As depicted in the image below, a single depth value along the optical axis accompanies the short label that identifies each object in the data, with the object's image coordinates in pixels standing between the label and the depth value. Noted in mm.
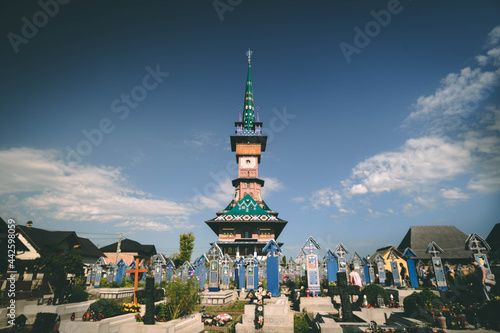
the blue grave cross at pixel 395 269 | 14187
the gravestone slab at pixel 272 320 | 8047
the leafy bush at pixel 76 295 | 11691
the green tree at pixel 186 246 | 36594
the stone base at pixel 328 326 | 6680
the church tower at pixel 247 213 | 33062
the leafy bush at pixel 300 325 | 8258
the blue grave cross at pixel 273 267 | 12070
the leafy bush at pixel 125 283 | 17188
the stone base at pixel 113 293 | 15102
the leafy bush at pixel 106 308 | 8289
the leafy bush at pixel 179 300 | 8539
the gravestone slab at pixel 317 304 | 11117
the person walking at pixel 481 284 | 7297
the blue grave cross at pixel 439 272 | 13562
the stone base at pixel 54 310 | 9820
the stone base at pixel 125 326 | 7051
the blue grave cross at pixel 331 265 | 14453
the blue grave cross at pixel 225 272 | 15501
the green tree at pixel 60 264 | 13422
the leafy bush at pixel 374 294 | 10469
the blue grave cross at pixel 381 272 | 15680
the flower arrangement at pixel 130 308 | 9078
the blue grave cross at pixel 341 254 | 14969
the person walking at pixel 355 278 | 9633
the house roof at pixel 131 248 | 39500
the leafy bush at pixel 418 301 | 7805
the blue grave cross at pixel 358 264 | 15789
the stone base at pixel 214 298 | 13141
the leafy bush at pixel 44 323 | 7762
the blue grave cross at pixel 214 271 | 14703
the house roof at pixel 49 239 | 22938
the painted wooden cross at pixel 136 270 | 13145
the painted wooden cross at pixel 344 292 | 7969
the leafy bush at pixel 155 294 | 8047
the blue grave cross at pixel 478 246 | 13422
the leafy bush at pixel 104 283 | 17197
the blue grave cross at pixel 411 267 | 13727
